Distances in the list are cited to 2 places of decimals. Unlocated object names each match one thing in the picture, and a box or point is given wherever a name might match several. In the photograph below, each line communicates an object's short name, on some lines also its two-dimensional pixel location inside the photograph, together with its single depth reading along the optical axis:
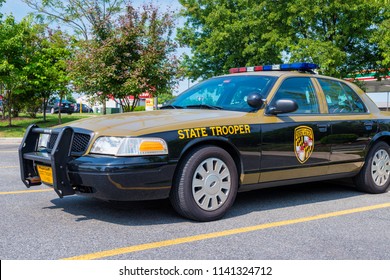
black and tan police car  4.25
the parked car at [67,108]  46.16
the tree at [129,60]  17.64
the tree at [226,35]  25.12
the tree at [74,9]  29.70
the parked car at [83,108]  59.47
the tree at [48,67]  21.05
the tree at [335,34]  20.88
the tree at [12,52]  19.20
